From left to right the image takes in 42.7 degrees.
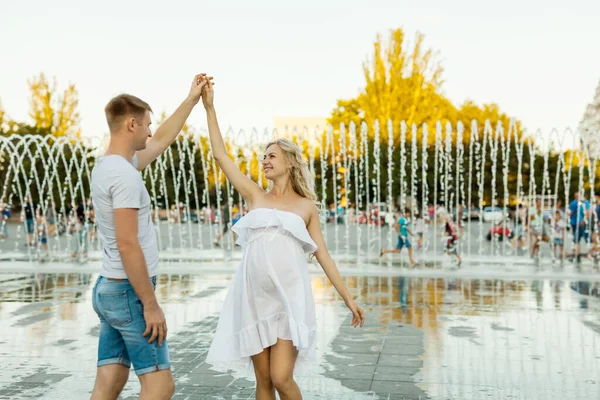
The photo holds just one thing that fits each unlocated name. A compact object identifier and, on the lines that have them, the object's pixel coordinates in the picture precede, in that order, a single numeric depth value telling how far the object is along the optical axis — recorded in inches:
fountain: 766.5
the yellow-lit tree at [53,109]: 2096.5
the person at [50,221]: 791.7
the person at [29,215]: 729.1
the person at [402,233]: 629.9
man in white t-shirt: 123.2
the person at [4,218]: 828.6
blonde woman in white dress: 148.2
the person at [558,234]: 676.7
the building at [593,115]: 4005.9
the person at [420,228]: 796.4
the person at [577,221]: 668.7
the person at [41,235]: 715.4
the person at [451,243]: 617.7
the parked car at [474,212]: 2284.0
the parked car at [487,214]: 2044.0
